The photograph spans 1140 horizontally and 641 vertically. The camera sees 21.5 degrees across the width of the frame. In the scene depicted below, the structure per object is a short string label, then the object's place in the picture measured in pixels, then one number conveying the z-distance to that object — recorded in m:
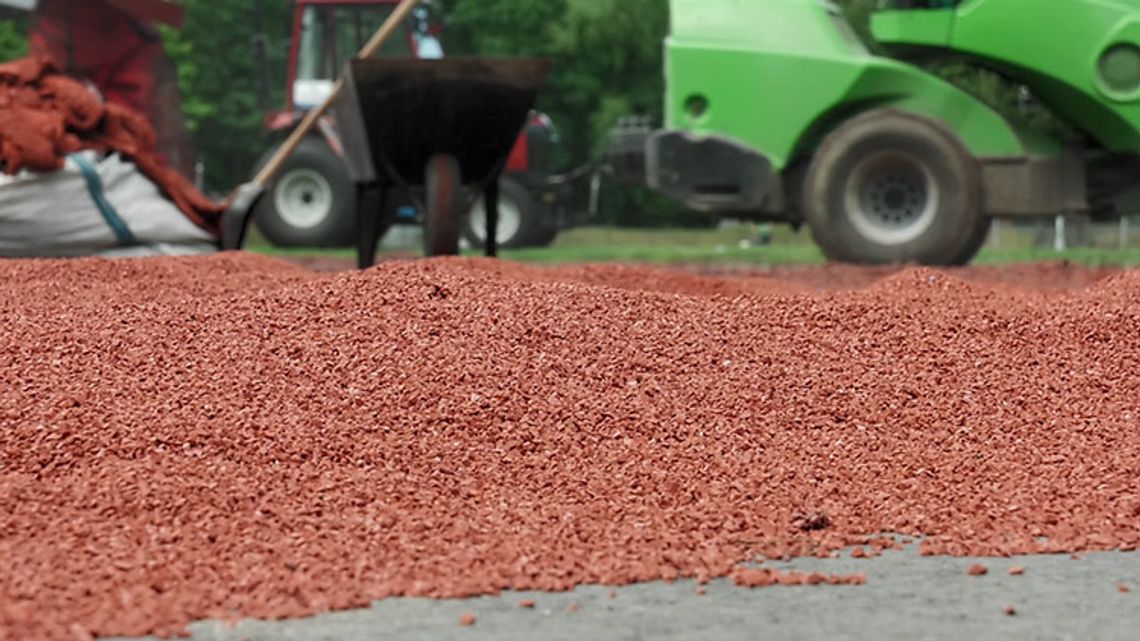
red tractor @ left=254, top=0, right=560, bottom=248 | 26.44
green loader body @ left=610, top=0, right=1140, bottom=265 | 17.76
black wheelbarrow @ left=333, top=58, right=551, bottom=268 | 13.90
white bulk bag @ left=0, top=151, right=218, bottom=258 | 13.71
